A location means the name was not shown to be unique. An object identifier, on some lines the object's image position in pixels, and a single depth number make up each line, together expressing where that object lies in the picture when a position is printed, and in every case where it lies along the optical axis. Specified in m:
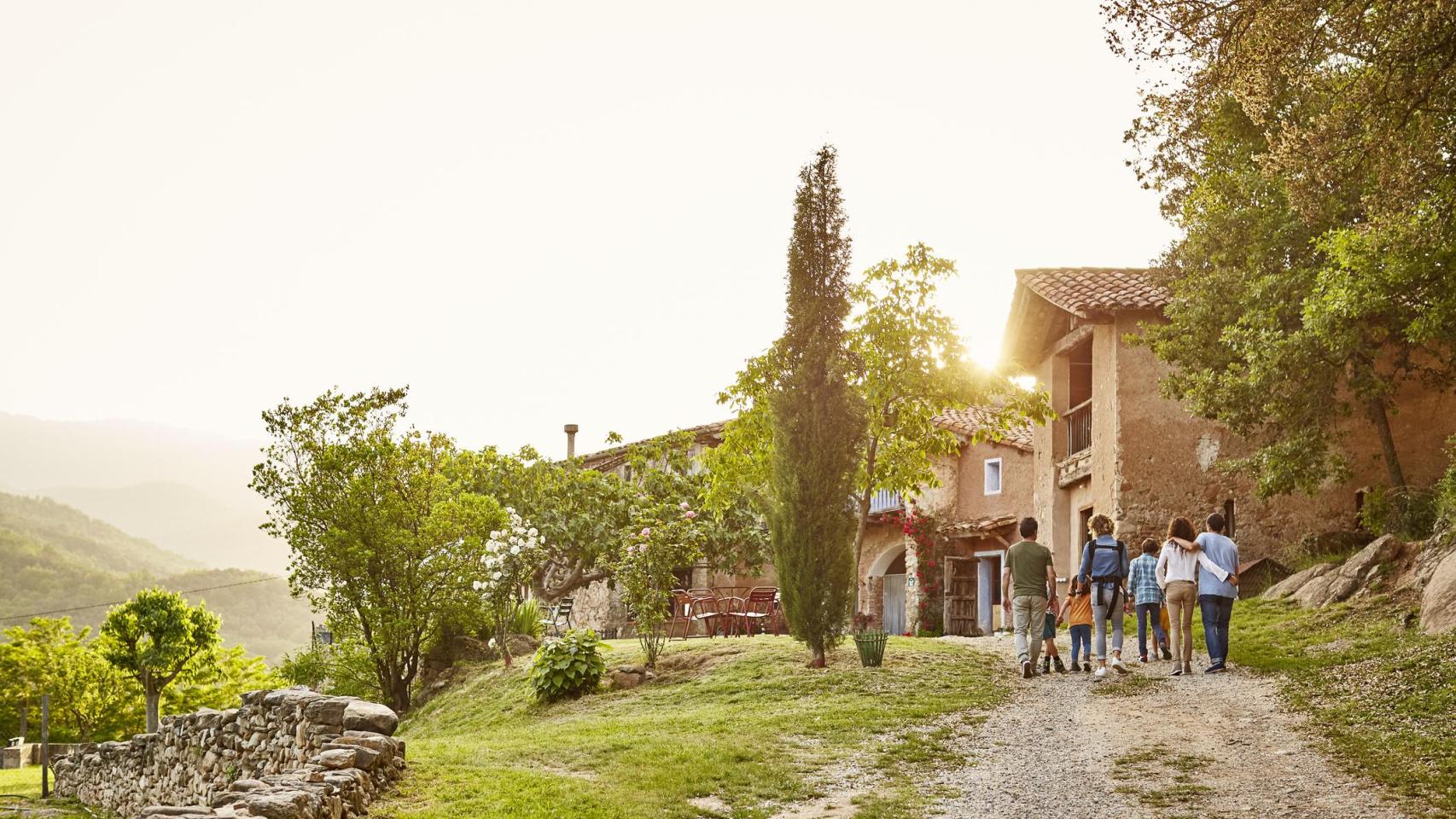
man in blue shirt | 12.64
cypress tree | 15.54
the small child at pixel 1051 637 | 14.05
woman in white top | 12.70
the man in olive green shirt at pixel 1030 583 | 13.28
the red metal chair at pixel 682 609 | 21.65
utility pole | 20.92
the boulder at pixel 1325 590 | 16.50
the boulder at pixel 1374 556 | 16.53
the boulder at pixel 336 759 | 9.10
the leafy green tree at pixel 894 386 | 18.25
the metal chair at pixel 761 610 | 21.42
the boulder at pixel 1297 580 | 18.08
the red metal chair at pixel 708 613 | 21.52
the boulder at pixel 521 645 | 21.42
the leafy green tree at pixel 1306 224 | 10.16
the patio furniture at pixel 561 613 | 27.37
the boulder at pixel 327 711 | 11.21
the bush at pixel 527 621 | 22.45
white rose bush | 19.03
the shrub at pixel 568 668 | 16.03
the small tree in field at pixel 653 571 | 17.17
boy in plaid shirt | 13.80
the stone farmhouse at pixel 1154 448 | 21.33
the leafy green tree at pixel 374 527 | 18.70
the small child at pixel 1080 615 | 13.62
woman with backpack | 13.31
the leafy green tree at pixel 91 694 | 44.41
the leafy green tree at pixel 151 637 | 33.41
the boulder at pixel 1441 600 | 13.41
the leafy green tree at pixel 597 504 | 31.25
